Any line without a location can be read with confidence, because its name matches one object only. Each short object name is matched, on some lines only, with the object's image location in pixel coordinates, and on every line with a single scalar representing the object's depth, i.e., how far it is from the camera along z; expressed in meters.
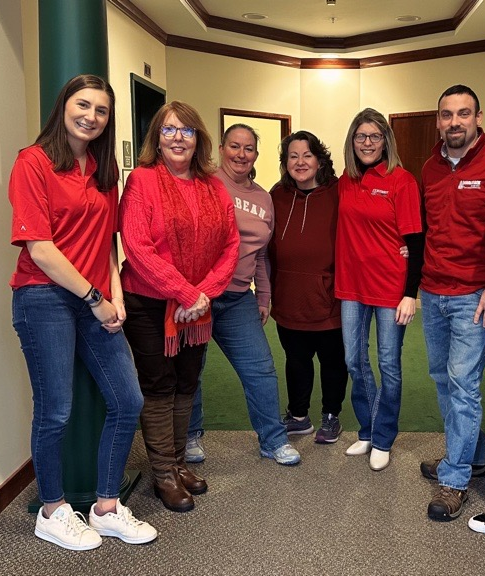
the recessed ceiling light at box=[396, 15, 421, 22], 7.28
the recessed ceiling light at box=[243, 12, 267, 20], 7.11
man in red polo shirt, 2.51
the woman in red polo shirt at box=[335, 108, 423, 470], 2.77
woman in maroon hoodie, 3.11
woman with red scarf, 2.42
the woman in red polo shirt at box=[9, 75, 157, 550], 2.11
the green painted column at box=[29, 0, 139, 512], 2.43
